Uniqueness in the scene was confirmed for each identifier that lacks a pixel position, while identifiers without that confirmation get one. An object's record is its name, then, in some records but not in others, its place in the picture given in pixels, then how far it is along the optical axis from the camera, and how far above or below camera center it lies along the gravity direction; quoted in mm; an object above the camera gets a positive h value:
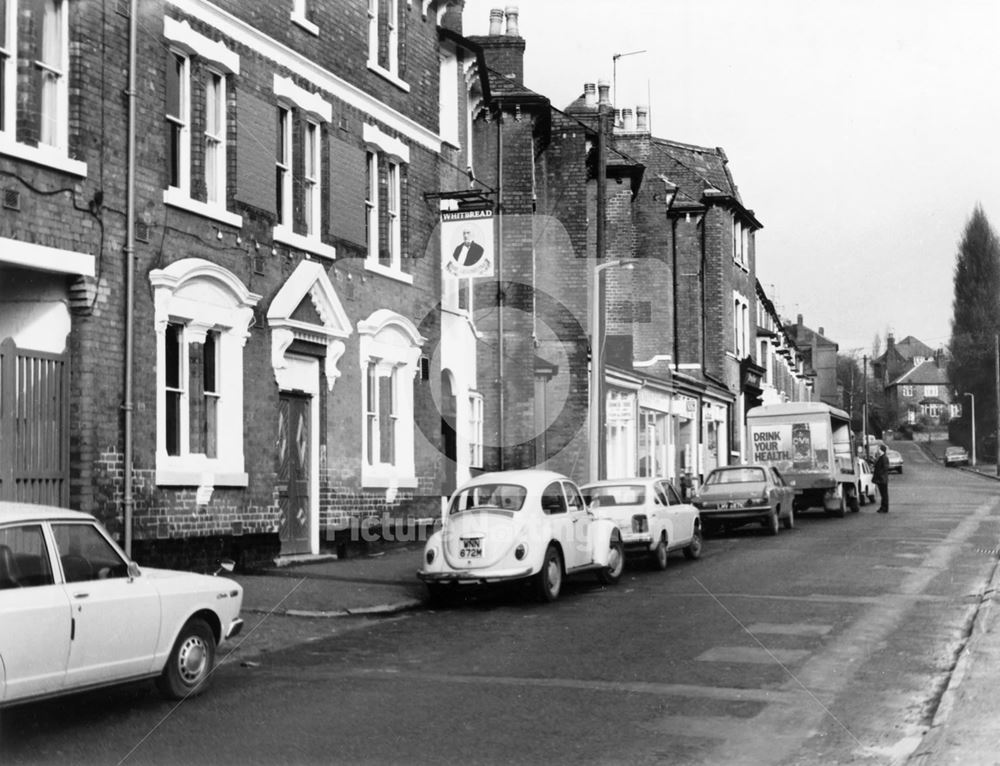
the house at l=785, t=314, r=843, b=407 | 128000 +10188
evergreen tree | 108125 +12340
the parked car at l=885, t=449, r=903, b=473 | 83875 -502
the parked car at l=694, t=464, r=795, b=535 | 28031 -904
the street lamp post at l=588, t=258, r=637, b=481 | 27156 +2118
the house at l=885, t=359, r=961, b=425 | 167625 +8335
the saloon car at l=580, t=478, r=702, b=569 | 19953 -869
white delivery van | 35844 +176
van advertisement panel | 36094 +285
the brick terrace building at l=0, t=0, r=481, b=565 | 14867 +2718
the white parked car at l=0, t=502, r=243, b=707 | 7996 -1013
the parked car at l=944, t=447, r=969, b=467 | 101875 -199
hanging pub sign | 23219 +4000
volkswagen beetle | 15625 -950
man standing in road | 36219 -608
